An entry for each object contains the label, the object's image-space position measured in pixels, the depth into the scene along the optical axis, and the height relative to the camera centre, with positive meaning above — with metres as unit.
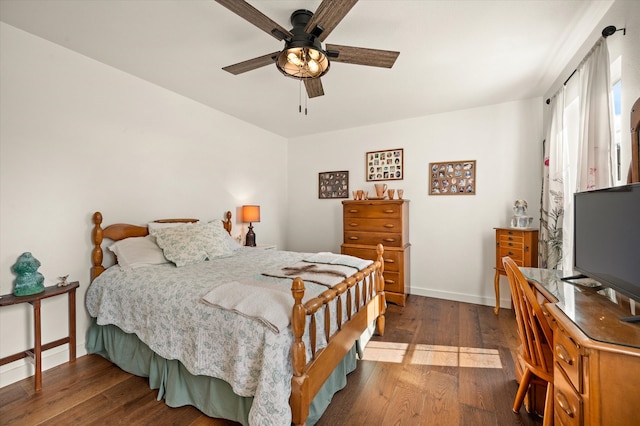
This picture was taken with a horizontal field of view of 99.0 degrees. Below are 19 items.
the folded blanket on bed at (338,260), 2.44 -0.47
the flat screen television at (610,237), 1.13 -0.12
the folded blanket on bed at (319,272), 1.95 -0.49
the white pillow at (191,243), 2.47 -0.32
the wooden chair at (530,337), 1.37 -0.67
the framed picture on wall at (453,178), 3.60 +0.45
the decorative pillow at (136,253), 2.33 -0.38
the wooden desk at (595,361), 0.86 -0.51
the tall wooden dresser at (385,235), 3.49 -0.33
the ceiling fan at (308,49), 1.43 +1.03
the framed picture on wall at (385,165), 4.02 +0.70
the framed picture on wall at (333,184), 4.47 +0.43
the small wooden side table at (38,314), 1.88 -0.78
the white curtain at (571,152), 1.70 +0.45
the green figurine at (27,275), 1.93 -0.48
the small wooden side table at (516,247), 2.92 -0.39
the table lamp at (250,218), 3.83 -0.11
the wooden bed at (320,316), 1.36 -0.73
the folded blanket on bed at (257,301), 1.40 -0.51
